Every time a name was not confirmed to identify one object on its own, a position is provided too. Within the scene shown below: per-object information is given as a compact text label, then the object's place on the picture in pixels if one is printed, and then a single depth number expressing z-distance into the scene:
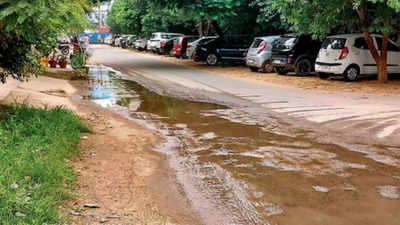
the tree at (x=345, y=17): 14.77
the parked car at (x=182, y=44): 31.19
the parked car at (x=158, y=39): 38.19
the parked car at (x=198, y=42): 25.03
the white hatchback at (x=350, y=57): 15.77
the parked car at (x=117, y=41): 61.99
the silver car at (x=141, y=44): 45.56
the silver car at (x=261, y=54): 19.83
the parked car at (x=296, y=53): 18.36
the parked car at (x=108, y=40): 74.73
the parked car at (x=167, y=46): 36.59
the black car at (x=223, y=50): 24.48
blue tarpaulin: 88.88
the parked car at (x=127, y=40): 54.34
